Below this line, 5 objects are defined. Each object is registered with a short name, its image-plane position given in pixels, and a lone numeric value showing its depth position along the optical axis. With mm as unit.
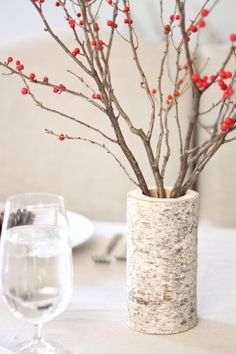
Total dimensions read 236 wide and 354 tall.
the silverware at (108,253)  1507
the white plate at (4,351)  1050
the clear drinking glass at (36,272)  1046
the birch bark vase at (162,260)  1162
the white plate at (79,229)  1574
